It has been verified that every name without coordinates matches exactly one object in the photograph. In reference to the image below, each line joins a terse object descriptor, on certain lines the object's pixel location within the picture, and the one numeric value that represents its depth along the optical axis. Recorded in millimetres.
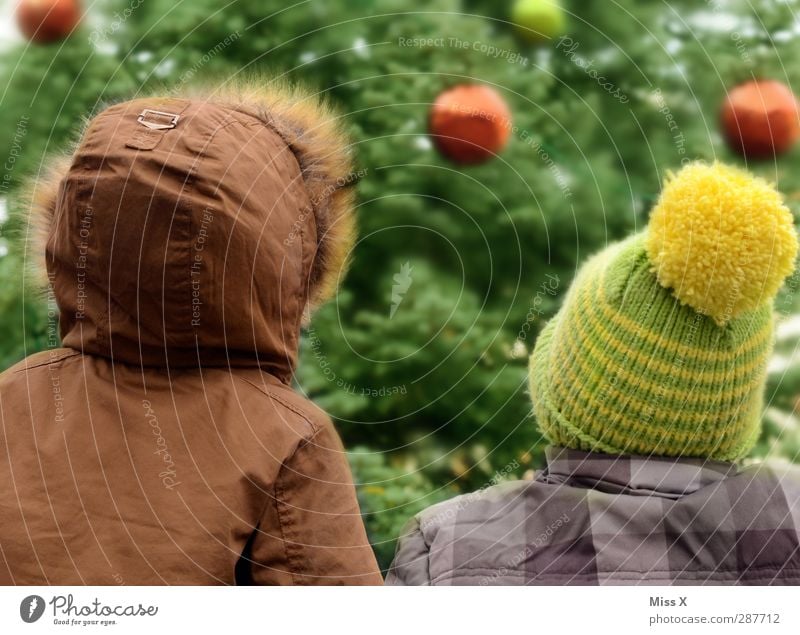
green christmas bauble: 3020
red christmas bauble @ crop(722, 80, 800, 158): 3046
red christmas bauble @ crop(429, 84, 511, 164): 3038
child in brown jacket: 2788
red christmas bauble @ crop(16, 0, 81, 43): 3015
